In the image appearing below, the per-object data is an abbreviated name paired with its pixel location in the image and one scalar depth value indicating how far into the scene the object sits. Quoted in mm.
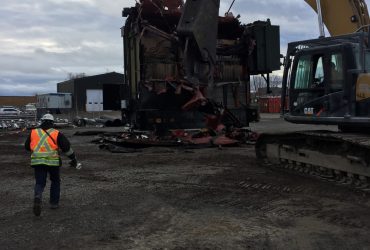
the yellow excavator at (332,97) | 8961
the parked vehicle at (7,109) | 52900
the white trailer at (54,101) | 52781
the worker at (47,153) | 7652
